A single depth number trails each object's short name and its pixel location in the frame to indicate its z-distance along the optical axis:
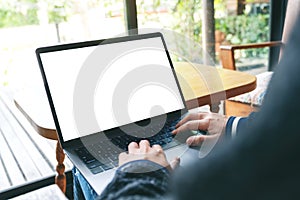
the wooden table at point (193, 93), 1.02
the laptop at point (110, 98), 0.82
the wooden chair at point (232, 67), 1.92
